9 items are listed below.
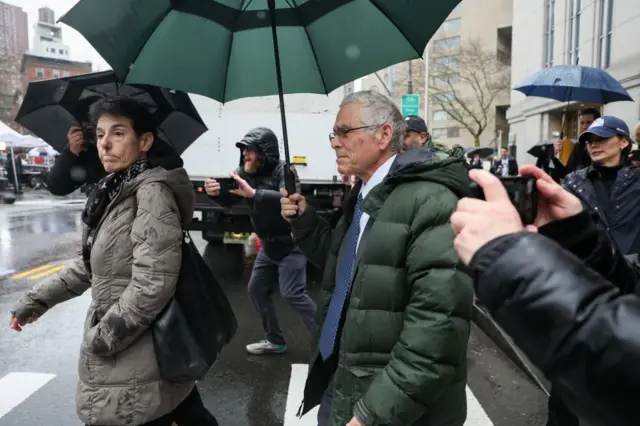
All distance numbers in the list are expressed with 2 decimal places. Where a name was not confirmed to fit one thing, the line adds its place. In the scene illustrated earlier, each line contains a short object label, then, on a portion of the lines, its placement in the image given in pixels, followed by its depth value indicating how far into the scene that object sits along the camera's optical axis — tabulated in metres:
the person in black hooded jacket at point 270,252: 4.52
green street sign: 20.61
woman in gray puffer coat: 2.26
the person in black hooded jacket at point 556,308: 0.82
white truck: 8.30
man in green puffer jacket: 1.74
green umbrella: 2.59
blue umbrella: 6.94
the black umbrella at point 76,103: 3.46
